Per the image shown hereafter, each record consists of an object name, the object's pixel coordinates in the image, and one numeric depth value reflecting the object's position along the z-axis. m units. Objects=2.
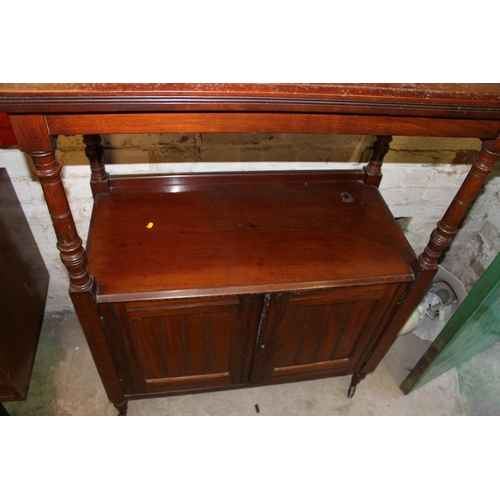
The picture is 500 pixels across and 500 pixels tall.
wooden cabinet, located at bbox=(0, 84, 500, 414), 0.91
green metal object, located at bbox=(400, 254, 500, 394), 1.52
